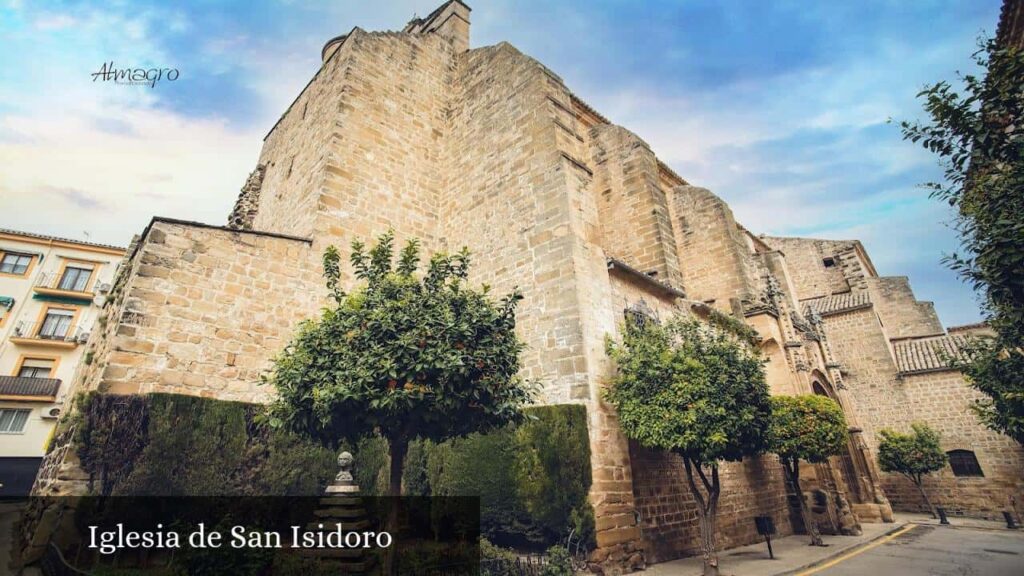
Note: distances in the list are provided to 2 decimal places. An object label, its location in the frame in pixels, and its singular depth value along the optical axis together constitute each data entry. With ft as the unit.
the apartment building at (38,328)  63.87
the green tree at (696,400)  23.93
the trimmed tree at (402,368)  15.72
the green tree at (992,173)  15.48
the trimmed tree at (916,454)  55.57
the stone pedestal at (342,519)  15.70
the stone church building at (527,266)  24.50
